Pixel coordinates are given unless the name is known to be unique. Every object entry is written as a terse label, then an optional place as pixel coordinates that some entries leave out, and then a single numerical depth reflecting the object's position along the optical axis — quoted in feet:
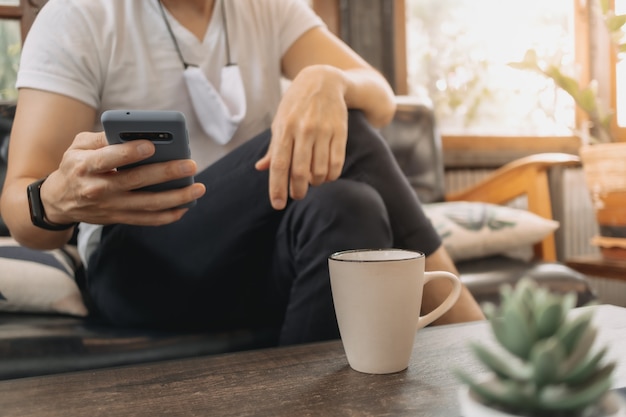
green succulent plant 0.91
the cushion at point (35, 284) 3.26
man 2.47
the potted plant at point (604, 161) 5.35
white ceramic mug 1.65
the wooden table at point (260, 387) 1.49
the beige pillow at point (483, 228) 4.66
